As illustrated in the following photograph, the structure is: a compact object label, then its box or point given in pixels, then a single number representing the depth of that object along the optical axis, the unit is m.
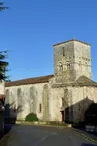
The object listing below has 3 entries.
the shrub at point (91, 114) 46.09
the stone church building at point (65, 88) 49.22
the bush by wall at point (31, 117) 54.30
